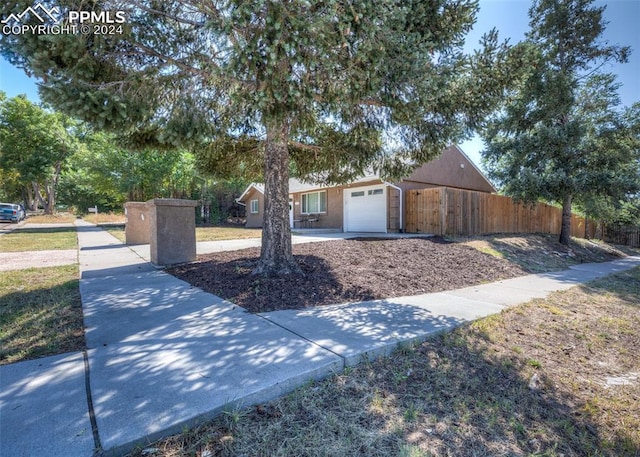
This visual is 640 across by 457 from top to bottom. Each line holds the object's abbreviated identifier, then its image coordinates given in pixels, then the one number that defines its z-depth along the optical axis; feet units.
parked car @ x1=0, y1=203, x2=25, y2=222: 78.79
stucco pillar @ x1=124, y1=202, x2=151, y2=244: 36.78
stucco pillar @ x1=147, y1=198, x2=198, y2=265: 23.06
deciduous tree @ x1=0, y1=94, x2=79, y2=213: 81.92
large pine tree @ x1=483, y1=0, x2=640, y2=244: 38.81
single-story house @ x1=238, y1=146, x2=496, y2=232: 48.03
